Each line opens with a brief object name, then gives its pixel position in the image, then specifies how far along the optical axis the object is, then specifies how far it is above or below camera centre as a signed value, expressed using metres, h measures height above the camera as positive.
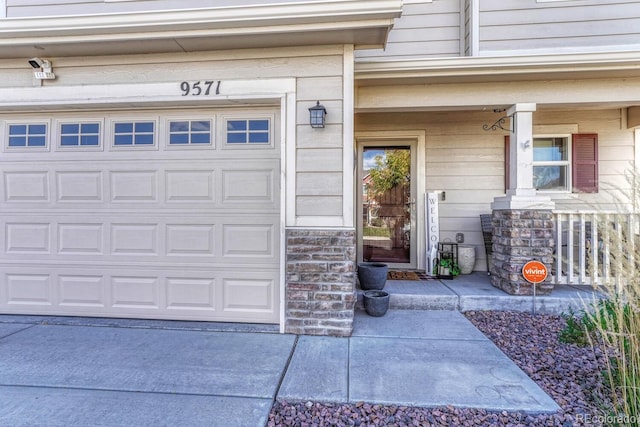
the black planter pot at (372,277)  3.80 -0.66
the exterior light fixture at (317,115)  3.06 +0.93
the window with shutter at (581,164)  4.83 +0.80
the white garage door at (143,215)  3.39 +0.02
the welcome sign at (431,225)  4.78 -0.09
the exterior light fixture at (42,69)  3.35 +1.47
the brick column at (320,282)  3.11 -0.60
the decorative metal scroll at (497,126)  4.60 +1.33
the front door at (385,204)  5.27 +0.22
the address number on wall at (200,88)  3.26 +1.26
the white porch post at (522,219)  3.78 +0.00
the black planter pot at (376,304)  3.54 -0.91
